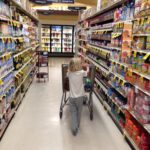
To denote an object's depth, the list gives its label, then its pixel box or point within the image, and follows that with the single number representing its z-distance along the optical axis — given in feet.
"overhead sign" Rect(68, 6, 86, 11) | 37.22
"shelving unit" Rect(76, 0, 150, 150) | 10.41
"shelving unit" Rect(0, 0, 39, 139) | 12.77
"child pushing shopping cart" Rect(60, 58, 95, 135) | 13.75
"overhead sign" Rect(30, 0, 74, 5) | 26.06
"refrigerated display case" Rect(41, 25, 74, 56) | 55.16
